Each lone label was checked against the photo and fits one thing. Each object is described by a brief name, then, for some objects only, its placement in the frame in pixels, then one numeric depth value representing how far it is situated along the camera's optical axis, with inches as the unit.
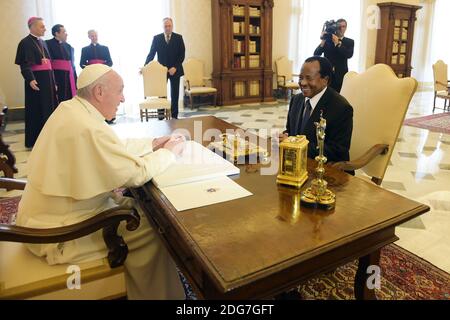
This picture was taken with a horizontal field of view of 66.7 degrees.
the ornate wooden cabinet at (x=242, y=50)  290.0
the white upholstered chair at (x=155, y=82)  218.8
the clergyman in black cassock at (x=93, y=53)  231.1
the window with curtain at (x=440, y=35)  421.0
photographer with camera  186.1
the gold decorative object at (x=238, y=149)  69.8
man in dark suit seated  78.9
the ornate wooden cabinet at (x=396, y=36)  371.6
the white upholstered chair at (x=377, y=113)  80.9
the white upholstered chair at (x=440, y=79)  280.1
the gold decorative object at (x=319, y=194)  47.2
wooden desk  36.3
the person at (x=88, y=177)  52.9
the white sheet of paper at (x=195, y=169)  56.6
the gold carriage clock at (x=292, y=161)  52.9
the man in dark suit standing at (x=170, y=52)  236.1
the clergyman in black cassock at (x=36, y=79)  171.8
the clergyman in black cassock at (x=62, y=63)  192.2
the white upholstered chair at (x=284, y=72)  330.6
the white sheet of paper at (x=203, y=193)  48.9
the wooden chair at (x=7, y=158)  134.0
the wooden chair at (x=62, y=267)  46.9
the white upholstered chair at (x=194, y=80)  284.8
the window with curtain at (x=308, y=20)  336.8
